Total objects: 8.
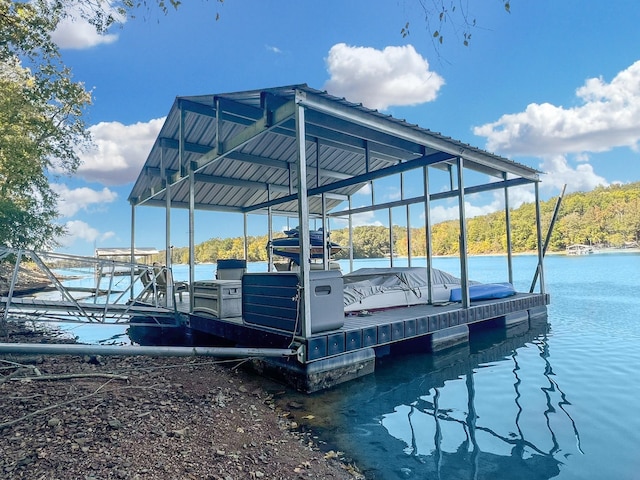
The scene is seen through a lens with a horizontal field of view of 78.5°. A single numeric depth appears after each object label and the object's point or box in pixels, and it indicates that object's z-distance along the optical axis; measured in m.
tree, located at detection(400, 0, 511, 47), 2.30
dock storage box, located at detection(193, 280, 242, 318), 5.52
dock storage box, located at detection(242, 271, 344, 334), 4.12
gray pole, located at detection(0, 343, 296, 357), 1.80
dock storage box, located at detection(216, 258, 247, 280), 8.69
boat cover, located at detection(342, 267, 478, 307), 6.19
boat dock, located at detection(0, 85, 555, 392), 4.25
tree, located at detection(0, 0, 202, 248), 9.34
